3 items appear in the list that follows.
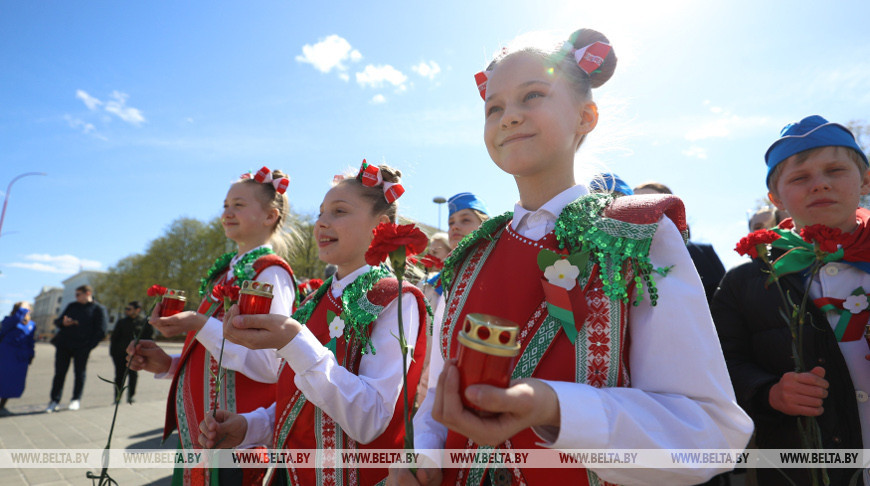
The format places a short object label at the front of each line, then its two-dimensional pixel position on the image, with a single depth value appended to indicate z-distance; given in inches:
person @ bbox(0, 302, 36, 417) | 322.4
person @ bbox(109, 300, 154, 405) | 354.6
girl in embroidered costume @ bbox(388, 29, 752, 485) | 39.9
